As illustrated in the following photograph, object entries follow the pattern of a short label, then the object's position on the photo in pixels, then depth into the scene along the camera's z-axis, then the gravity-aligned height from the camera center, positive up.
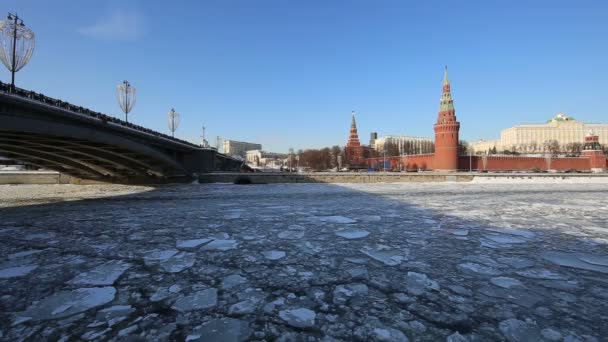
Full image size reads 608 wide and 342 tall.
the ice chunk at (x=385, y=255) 4.84 -1.35
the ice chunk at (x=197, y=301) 3.23 -1.32
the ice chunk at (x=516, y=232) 6.79 -1.41
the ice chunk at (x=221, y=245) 5.66 -1.32
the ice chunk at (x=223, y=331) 2.63 -1.33
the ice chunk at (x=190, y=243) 5.83 -1.32
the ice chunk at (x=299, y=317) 2.89 -1.33
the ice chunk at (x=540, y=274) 4.16 -1.39
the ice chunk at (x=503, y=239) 6.23 -1.40
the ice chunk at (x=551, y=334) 2.66 -1.37
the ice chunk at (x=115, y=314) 2.96 -1.31
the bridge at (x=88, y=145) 13.20 +1.62
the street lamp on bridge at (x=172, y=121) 42.22 +6.26
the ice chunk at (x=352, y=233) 6.66 -1.35
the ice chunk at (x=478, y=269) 4.34 -1.37
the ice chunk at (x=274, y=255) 5.04 -1.32
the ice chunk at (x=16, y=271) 4.31 -1.31
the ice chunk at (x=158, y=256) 4.86 -1.30
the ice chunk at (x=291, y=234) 6.55 -1.33
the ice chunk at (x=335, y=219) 8.65 -1.36
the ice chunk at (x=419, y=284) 3.67 -1.35
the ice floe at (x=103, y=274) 3.99 -1.30
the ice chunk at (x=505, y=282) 3.88 -1.38
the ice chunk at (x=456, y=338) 2.61 -1.35
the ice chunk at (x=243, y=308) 3.12 -1.32
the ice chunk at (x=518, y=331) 2.66 -1.37
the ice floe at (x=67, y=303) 3.08 -1.31
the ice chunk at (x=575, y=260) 4.58 -1.40
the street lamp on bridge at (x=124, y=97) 29.45 +6.59
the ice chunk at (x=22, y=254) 5.25 -1.31
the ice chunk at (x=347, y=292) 3.43 -1.34
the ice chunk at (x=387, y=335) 2.62 -1.34
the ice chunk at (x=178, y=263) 4.48 -1.31
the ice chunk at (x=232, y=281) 3.82 -1.32
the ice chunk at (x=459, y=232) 6.92 -1.40
